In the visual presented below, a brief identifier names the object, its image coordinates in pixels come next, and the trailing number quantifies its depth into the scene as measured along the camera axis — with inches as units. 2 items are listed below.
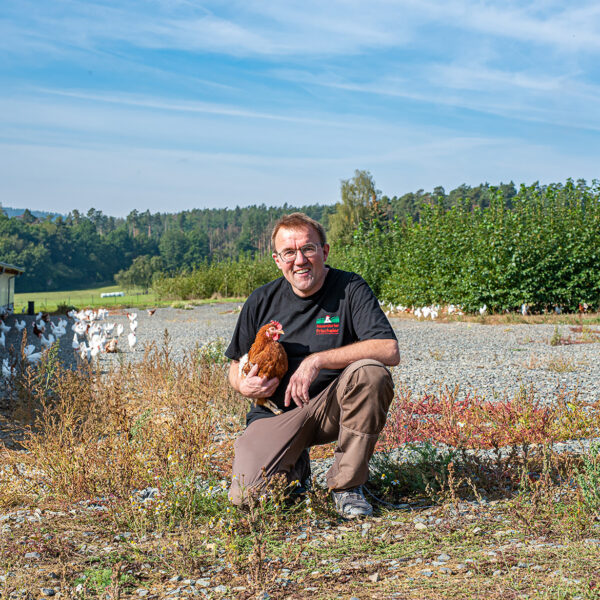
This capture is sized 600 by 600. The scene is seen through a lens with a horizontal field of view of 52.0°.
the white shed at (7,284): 785.3
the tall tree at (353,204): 1998.0
